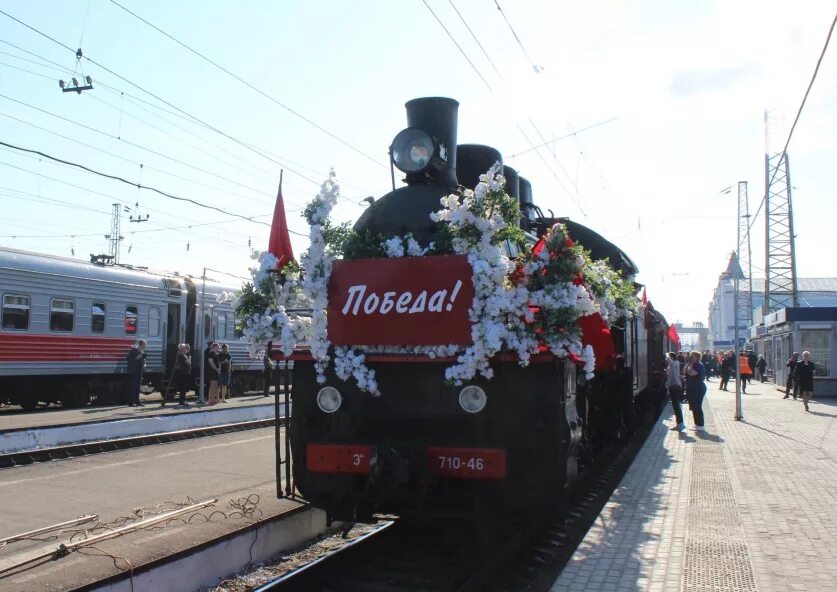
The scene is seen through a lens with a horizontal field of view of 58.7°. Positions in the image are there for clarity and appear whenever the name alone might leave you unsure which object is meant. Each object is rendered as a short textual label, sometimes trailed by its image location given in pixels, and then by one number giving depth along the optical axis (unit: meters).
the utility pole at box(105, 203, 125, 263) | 36.33
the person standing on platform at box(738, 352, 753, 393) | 26.65
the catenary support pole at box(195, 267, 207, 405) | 21.11
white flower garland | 5.19
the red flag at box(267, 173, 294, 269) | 6.75
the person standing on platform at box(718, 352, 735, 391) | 27.65
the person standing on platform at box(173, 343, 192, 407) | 17.78
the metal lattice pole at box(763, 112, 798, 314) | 37.91
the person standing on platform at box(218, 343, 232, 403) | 19.00
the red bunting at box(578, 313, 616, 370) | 6.49
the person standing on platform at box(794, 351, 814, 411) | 18.86
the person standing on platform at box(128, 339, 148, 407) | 17.56
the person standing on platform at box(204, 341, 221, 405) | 18.34
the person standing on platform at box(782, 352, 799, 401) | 21.98
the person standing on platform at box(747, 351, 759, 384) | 36.48
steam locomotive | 5.33
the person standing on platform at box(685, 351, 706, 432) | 14.27
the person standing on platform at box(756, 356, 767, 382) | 34.12
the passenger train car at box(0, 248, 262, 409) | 15.95
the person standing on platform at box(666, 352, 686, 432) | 14.64
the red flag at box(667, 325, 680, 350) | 27.35
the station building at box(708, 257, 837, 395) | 23.53
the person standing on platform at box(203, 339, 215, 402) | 18.53
